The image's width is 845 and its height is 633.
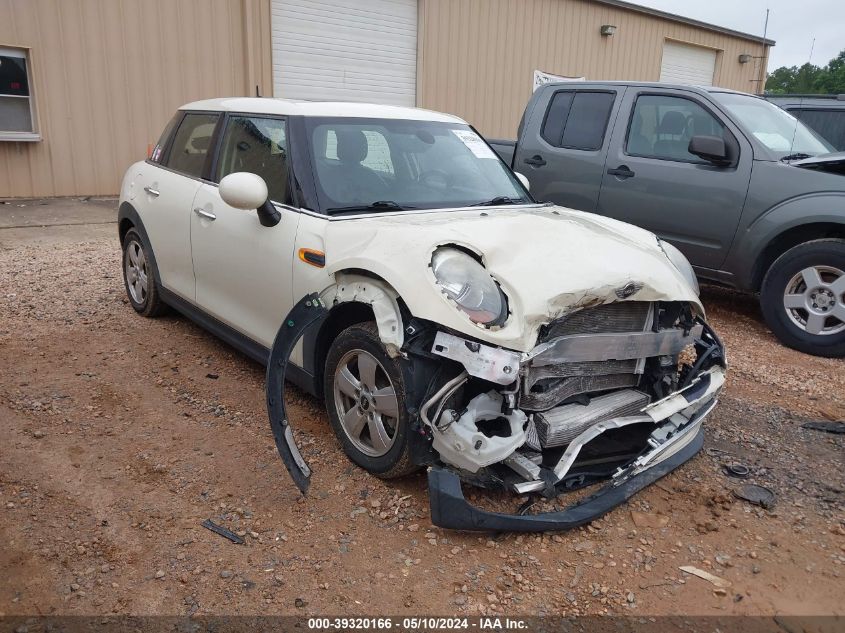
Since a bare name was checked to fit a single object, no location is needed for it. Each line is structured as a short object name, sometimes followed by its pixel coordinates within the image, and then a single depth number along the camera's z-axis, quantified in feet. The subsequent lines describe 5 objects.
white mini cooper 9.25
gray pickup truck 17.37
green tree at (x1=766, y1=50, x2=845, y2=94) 112.27
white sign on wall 51.43
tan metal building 33.19
